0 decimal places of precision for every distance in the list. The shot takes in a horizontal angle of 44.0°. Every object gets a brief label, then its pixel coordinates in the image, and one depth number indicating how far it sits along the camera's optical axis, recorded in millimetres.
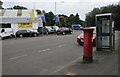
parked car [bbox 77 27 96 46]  13125
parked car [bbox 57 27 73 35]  27466
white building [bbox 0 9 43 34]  29282
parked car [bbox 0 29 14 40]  22638
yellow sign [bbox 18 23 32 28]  29455
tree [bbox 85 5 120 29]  53176
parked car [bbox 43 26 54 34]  30090
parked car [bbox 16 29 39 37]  25380
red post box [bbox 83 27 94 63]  6776
